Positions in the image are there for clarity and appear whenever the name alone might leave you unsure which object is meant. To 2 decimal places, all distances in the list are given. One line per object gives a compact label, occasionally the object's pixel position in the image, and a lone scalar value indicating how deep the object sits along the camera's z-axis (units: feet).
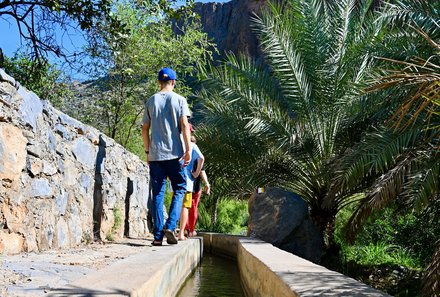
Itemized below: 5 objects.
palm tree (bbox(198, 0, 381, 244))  30.45
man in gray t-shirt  17.33
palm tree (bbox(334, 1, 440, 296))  19.07
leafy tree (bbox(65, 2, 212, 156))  47.89
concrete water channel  8.34
